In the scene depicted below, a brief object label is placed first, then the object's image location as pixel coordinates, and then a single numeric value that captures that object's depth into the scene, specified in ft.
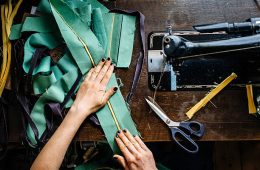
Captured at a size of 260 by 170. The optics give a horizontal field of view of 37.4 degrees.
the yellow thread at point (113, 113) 5.24
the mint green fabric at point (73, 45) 5.24
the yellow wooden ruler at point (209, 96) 5.32
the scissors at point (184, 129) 5.22
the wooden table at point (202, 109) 5.31
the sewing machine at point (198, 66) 5.07
